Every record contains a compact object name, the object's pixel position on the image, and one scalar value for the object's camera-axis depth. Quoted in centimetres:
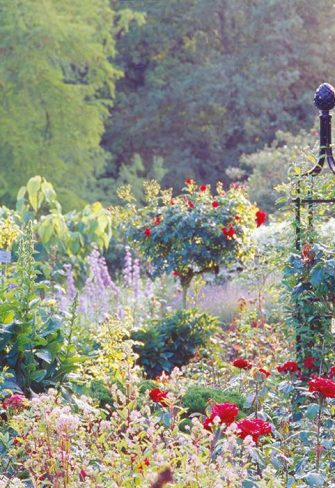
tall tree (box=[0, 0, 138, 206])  2251
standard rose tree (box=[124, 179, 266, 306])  1058
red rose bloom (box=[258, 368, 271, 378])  605
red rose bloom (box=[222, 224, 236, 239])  1056
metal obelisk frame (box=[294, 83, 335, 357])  753
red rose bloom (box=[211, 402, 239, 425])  447
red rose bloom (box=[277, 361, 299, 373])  629
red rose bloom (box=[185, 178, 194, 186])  1088
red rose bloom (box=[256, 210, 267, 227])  1098
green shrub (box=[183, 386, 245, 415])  729
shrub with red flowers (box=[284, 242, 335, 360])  706
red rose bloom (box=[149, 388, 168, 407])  512
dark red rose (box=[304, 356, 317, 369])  699
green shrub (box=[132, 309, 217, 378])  977
